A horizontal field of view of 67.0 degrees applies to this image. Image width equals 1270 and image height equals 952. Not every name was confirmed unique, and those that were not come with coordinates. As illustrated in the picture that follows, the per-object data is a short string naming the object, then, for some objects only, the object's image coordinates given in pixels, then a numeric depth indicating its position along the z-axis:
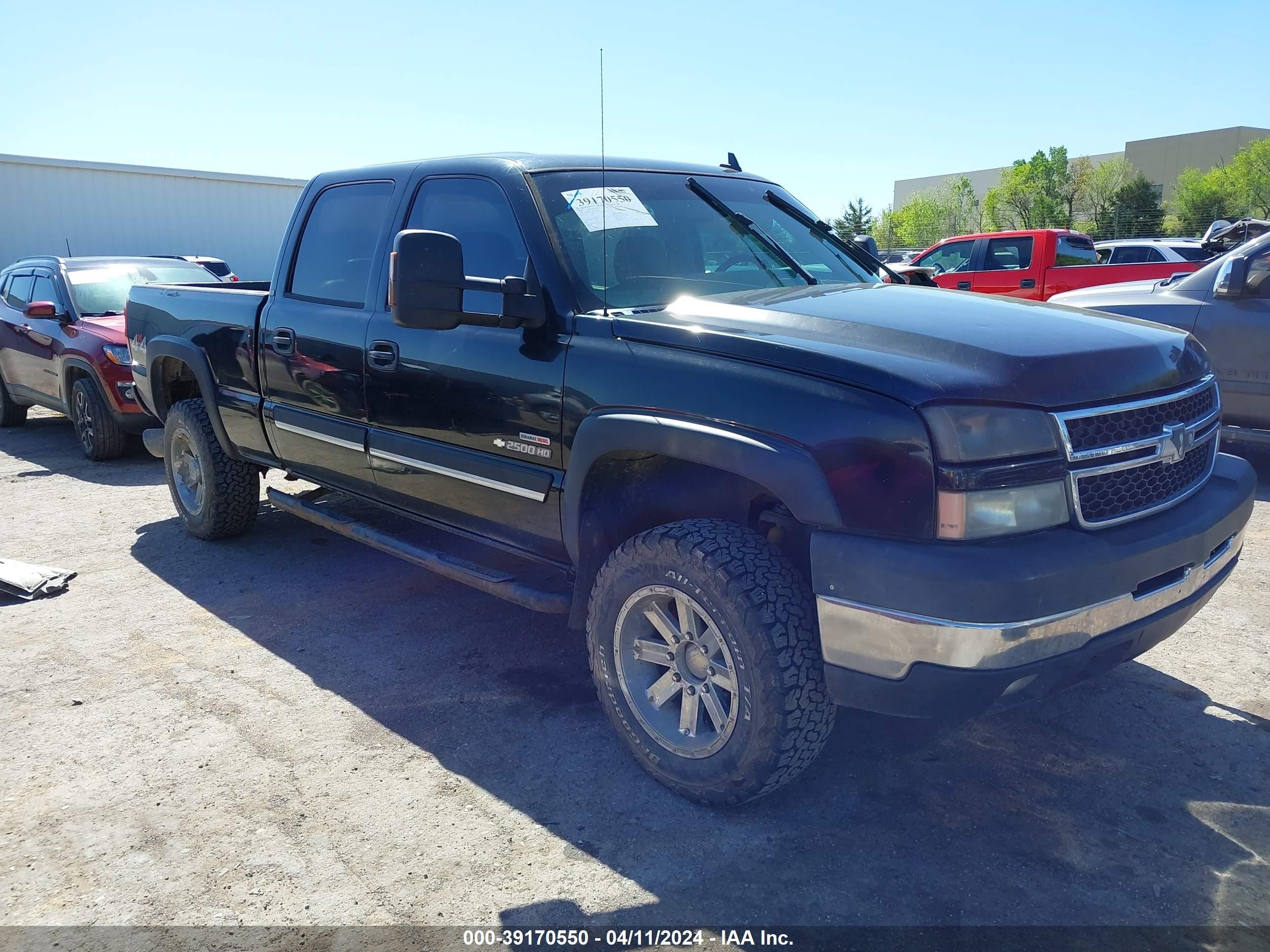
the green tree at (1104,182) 57.47
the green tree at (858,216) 72.76
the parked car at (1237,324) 6.20
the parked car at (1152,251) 15.67
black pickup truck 2.39
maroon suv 7.91
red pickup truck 13.39
